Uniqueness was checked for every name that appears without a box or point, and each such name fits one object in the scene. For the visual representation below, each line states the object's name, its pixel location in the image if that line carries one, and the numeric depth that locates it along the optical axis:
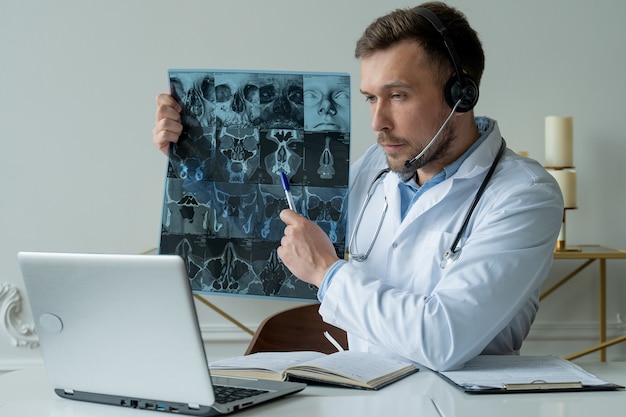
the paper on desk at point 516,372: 1.37
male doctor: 1.56
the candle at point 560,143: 2.92
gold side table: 2.86
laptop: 1.11
